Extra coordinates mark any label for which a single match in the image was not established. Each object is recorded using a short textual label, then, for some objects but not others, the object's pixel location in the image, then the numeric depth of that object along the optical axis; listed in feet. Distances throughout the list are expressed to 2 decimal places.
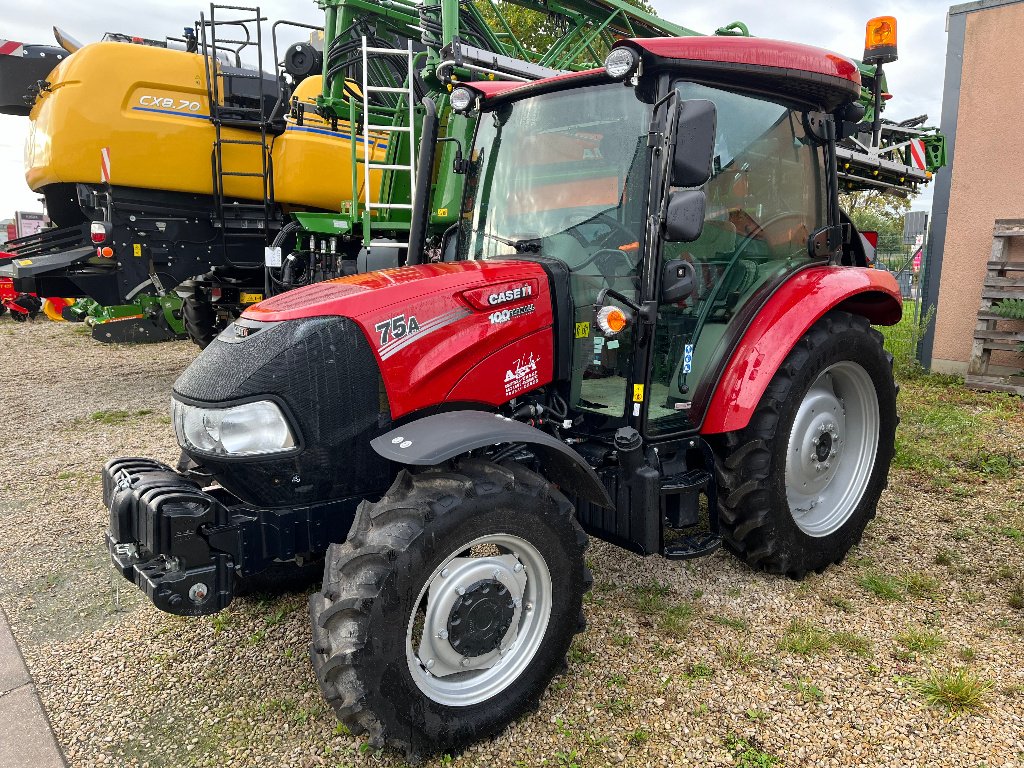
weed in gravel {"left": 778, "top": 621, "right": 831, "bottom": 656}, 9.44
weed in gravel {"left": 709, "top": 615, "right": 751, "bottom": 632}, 10.05
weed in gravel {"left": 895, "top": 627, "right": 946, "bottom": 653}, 9.43
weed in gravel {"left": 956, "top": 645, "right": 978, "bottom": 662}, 9.23
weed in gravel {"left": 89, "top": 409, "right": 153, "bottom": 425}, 21.70
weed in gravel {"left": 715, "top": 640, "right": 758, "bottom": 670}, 9.21
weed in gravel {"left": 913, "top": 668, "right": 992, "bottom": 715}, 8.32
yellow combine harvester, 22.75
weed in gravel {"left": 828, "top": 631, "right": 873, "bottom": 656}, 9.41
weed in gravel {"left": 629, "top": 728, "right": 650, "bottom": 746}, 7.88
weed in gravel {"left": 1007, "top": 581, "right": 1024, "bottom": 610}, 10.50
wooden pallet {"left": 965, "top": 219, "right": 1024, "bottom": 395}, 24.14
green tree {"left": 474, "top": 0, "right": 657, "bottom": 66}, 37.99
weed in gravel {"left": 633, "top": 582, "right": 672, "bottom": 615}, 10.59
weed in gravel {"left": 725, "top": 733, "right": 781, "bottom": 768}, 7.55
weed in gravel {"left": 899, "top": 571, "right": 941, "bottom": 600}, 10.96
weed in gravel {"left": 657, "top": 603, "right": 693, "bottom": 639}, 9.94
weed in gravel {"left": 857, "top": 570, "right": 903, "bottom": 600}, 10.86
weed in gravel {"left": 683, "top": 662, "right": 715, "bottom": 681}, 8.98
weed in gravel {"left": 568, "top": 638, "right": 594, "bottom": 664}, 9.29
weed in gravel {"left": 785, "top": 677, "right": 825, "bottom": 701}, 8.53
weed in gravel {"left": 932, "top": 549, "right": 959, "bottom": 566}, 11.94
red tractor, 7.37
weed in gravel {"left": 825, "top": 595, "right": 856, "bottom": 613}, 10.54
